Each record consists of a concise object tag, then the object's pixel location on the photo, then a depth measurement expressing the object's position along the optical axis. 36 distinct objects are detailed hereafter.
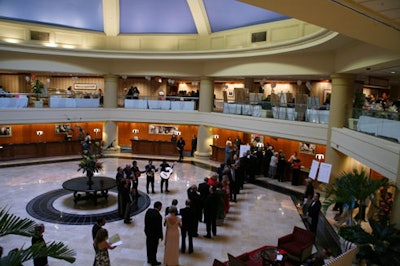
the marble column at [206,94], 20.97
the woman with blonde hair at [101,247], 6.34
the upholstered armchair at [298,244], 7.98
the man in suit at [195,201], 9.36
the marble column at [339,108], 13.86
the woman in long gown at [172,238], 7.57
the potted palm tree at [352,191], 7.72
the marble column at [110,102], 21.61
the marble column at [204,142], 21.22
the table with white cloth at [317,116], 14.73
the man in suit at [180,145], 19.98
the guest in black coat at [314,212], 9.70
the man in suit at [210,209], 9.57
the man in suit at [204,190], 10.43
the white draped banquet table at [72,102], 19.88
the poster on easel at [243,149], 16.89
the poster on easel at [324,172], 12.48
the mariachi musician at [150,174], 12.98
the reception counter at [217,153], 19.92
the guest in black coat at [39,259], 6.30
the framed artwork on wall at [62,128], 21.46
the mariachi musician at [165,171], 13.36
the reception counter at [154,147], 21.25
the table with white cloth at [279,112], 16.42
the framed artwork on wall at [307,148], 18.58
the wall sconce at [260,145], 19.77
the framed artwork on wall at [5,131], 19.40
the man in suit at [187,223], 8.59
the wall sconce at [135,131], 23.77
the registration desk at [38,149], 18.12
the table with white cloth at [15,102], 18.12
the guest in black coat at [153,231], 7.77
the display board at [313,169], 13.02
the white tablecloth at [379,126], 8.60
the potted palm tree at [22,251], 3.57
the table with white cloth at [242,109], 17.88
